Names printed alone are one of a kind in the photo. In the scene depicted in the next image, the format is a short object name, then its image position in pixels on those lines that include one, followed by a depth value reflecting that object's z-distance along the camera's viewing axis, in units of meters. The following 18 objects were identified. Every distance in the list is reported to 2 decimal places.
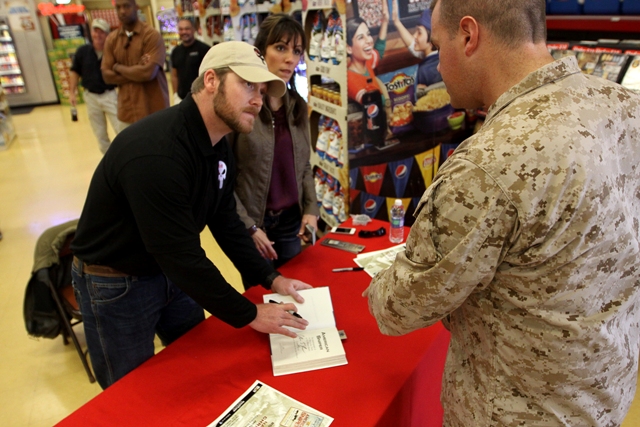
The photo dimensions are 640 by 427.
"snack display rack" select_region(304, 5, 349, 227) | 3.29
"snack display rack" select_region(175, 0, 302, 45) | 4.36
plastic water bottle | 2.13
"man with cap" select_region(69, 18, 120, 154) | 5.02
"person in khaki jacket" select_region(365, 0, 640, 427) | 0.82
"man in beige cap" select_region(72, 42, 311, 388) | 1.30
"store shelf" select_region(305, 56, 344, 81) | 3.29
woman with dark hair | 1.99
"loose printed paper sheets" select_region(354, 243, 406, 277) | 1.92
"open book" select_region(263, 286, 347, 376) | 1.36
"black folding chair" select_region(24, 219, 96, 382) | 2.47
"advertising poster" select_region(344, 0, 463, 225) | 2.99
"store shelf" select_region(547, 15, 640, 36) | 2.64
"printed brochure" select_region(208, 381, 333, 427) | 1.17
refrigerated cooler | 10.80
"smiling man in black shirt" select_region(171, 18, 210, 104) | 5.45
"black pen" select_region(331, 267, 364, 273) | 1.91
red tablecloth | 1.22
